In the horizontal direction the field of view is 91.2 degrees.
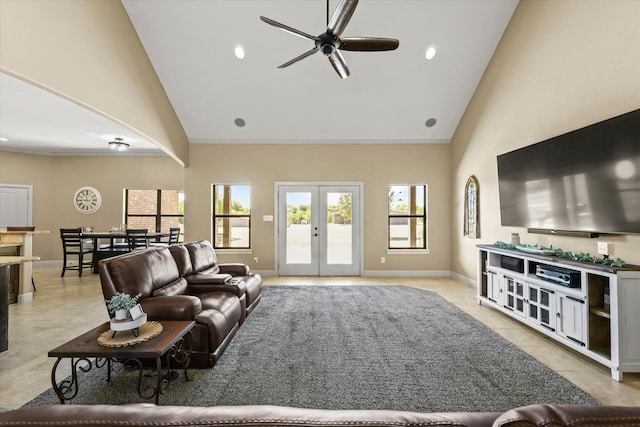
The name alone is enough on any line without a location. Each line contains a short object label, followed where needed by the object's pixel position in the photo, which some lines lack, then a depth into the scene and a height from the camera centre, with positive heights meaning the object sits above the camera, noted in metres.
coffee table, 2.08 -0.87
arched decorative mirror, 5.66 +0.28
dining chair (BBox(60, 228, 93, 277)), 6.75 -0.45
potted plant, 2.25 -0.61
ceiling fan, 2.87 +1.89
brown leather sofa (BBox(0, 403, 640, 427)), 0.64 -0.42
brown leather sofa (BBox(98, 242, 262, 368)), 2.77 -0.74
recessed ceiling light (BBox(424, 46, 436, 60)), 5.18 +2.83
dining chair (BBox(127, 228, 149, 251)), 6.81 -0.37
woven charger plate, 2.16 -0.84
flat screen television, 2.75 +0.44
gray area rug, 2.30 -1.29
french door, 6.91 -0.12
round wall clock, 8.35 +0.56
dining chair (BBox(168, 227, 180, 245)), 7.32 -0.32
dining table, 6.86 -0.58
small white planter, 2.25 -0.67
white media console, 2.59 -0.79
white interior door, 7.70 +0.39
